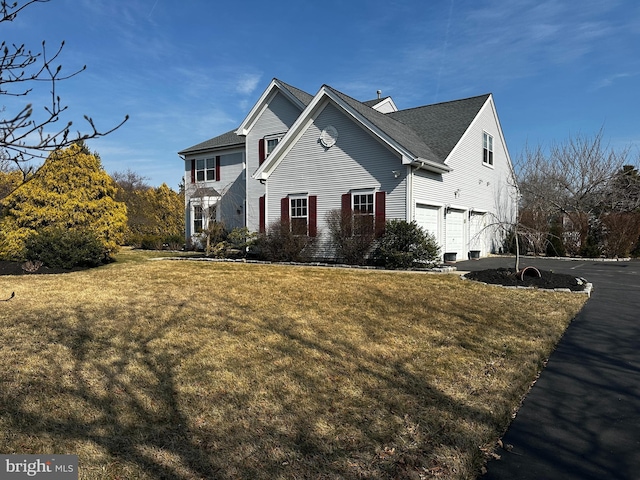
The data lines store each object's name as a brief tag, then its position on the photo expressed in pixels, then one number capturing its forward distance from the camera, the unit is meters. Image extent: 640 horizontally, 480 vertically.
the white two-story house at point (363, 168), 14.83
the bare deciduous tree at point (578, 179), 25.38
